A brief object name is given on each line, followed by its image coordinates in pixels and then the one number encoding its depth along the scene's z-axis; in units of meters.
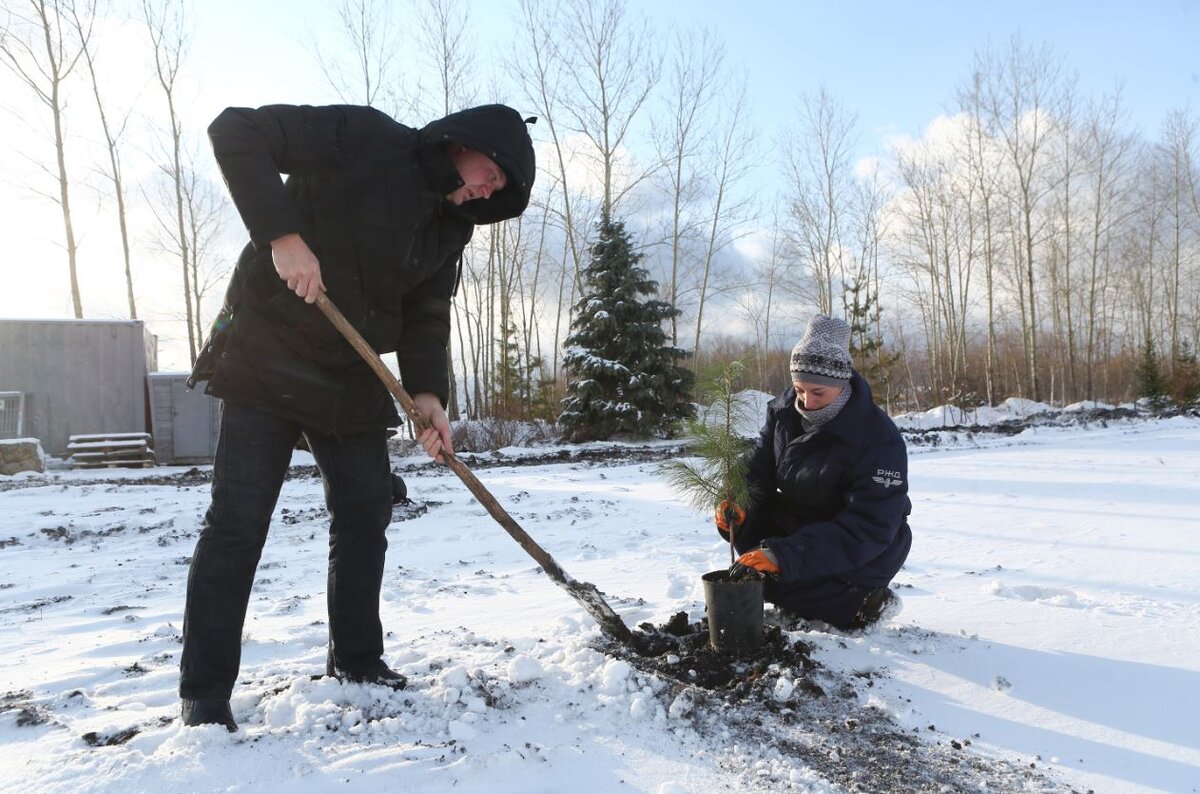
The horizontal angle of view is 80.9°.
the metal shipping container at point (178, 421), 11.81
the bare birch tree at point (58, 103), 14.01
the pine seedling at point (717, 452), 2.62
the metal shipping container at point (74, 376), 11.55
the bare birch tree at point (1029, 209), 21.22
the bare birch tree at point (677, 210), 21.12
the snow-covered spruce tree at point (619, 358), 13.85
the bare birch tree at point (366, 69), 16.94
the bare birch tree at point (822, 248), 24.69
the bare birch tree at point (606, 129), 18.73
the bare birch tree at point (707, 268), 22.72
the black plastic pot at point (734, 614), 2.21
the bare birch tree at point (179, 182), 16.47
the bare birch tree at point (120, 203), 16.16
